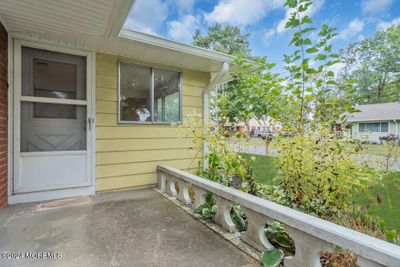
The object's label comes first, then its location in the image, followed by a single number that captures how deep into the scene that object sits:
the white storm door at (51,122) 2.85
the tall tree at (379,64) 19.67
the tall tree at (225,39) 14.69
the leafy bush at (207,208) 2.33
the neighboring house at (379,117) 16.84
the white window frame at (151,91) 3.48
